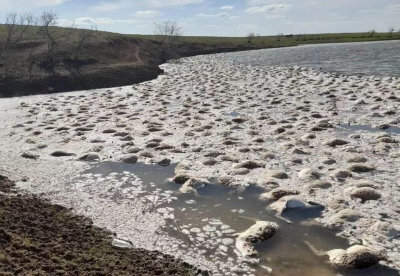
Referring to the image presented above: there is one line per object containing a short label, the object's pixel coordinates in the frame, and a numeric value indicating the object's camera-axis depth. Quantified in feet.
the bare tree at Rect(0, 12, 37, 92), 94.70
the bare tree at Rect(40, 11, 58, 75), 104.83
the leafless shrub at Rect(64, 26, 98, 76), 106.46
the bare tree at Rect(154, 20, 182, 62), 199.69
